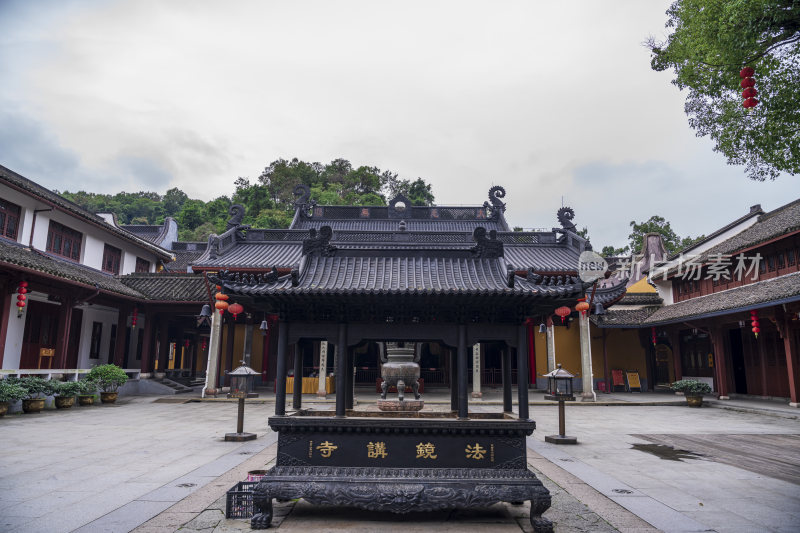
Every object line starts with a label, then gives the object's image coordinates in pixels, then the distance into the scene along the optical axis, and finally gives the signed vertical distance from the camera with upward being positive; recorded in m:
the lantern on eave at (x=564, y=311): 16.60 +1.47
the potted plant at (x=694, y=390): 18.53 -1.40
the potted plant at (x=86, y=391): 16.55 -1.63
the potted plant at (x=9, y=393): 13.26 -1.39
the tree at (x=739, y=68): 6.48 +4.59
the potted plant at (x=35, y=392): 14.52 -1.49
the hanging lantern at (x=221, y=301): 15.58 +1.56
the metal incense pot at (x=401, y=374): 7.51 -0.40
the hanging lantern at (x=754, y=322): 16.72 +1.16
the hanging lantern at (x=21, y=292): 15.05 +1.65
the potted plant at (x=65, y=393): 15.78 -1.63
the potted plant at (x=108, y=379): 17.36 -1.22
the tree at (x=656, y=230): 41.38 +10.78
